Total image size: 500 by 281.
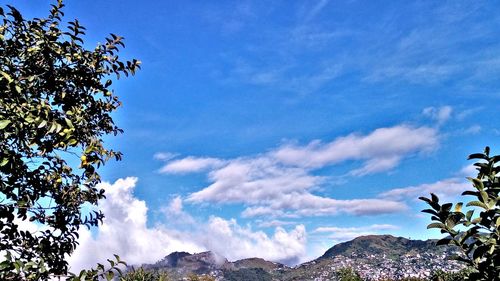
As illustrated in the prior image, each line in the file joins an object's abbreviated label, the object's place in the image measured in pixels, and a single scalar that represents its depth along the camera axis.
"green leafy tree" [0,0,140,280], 6.05
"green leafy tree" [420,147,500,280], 3.79
